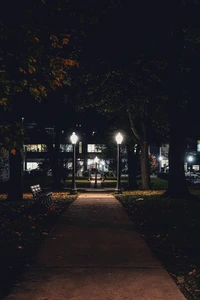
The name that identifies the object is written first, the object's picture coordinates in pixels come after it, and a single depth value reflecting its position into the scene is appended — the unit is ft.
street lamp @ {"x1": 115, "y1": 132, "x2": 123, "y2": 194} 91.29
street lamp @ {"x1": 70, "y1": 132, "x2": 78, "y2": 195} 89.86
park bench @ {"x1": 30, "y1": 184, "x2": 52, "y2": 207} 55.48
